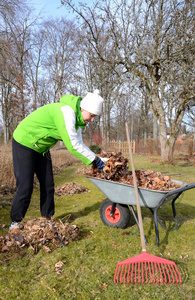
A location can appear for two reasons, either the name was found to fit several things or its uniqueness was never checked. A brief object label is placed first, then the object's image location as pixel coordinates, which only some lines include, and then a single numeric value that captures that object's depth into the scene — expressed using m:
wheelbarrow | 2.50
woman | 2.34
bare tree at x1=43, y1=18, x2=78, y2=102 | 19.22
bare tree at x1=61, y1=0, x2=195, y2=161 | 8.17
